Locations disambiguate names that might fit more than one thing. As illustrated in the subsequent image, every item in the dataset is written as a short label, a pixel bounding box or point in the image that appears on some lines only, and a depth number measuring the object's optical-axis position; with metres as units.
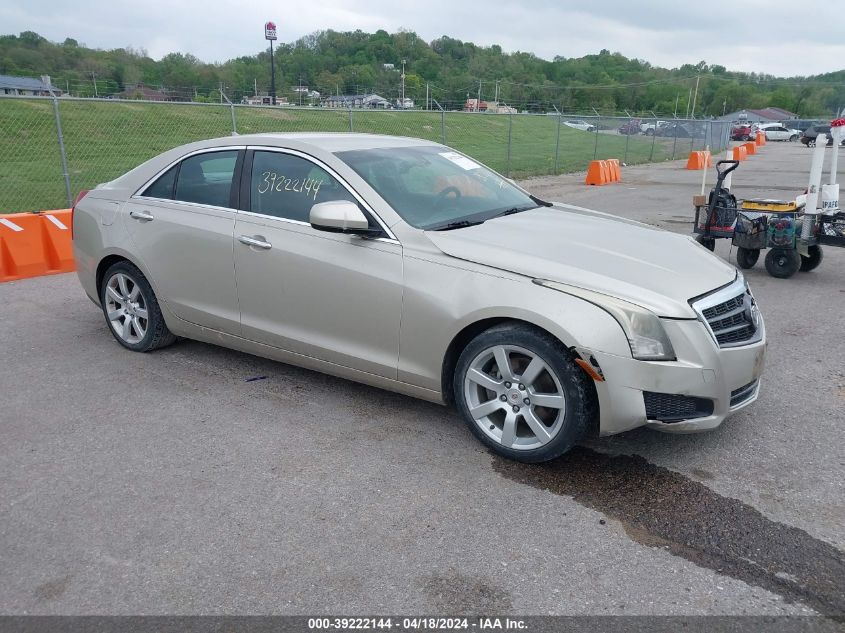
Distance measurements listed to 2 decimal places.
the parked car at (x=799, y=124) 61.91
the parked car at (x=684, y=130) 34.31
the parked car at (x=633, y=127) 30.95
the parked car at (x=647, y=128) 34.47
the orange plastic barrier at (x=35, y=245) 7.73
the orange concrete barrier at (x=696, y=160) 26.27
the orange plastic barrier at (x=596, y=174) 19.61
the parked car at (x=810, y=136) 40.75
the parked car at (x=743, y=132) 52.31
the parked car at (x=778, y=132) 55.81
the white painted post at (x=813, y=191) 7.39
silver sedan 3.43
